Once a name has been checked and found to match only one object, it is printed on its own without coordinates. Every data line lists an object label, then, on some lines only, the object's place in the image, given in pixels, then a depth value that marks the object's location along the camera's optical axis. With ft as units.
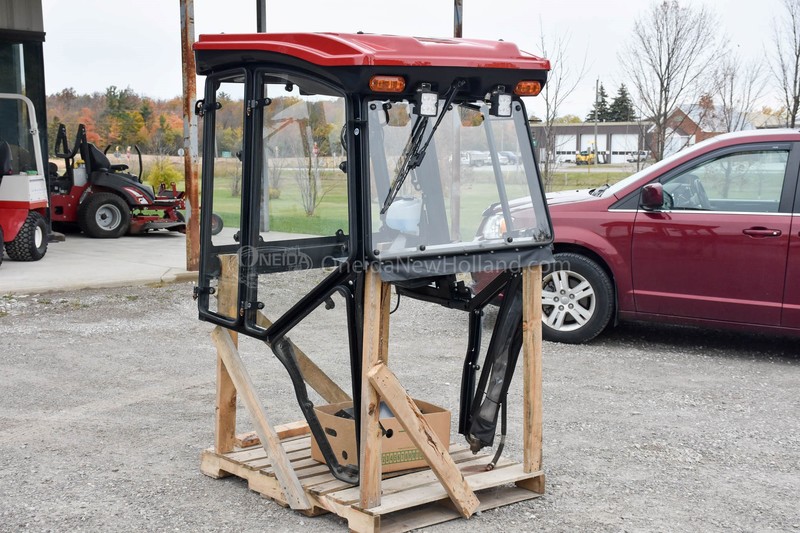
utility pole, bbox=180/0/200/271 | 36.32
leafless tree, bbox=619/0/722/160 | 69.62
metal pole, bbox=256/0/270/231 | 15.80
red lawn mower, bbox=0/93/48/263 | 40.57
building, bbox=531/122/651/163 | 79.16
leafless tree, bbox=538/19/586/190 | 67.34
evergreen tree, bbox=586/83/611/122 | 145.05
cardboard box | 15.31
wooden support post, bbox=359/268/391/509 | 13.53
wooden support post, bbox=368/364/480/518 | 13.71
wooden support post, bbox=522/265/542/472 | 15.44
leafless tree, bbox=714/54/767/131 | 75.87
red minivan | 25.35
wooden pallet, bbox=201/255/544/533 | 13.83
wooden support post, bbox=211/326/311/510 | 14.85
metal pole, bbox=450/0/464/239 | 15.39
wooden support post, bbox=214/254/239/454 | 16.07
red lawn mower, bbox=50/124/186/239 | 52.08
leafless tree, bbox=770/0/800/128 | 65.51
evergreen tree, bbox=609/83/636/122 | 101.65
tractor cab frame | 13.71
